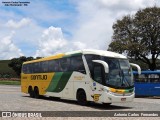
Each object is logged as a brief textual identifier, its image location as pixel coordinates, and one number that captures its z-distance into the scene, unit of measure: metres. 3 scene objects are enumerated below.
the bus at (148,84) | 15.61
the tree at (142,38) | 32.01
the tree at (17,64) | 55.38
